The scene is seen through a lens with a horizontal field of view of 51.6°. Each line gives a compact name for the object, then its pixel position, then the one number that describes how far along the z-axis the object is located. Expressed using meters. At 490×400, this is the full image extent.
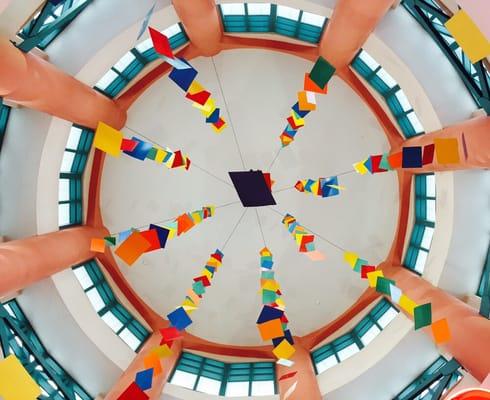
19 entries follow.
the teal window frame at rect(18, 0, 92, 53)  10.30
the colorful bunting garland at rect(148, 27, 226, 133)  7.45
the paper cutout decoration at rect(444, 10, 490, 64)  6.70
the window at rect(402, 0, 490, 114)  10.81
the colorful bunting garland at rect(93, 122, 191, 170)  8.19
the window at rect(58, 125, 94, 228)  15.58
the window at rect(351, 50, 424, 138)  15.47
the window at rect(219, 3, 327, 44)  14.79
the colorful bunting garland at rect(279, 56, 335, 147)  8.52
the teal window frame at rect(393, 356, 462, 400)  13.02
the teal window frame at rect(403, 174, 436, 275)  16.47
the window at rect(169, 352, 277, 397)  16.75
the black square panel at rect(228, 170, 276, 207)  10.39
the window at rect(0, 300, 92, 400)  13.88
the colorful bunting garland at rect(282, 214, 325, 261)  11.09
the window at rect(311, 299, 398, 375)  16.73
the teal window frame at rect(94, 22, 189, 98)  15.33
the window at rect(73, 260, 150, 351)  16.77
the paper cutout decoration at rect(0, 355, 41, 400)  7.59
